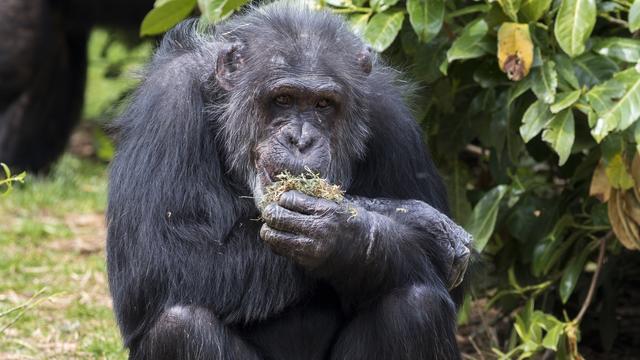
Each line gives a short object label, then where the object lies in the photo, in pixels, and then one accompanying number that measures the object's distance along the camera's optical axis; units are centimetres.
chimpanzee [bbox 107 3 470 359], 1030
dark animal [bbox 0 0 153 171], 2286
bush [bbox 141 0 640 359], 1177
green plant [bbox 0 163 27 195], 1068
